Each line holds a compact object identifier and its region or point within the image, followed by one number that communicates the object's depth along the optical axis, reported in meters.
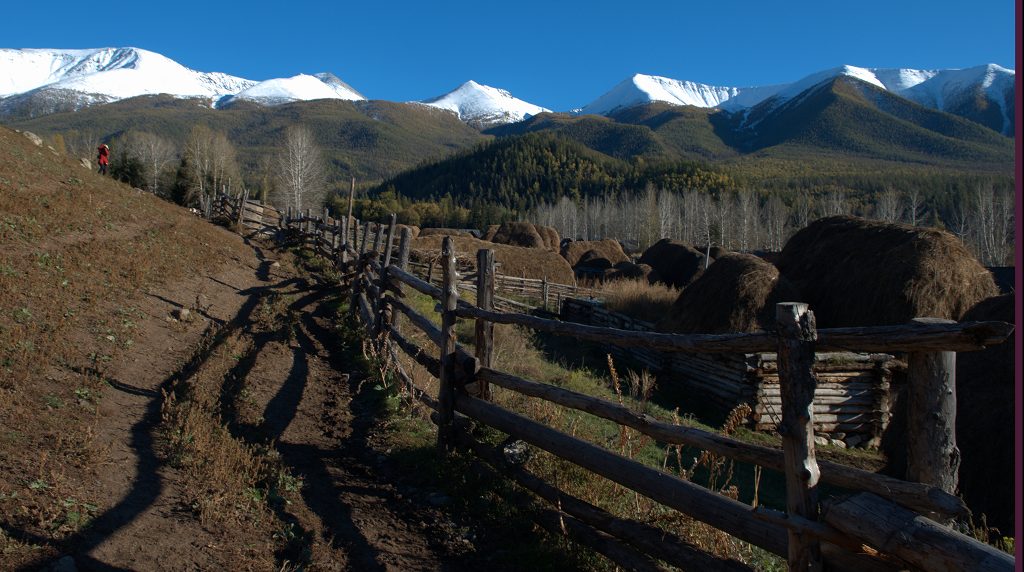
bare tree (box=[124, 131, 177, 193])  60.28
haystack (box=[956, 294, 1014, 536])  6.43
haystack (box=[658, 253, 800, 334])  13.59
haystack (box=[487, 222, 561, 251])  41.41
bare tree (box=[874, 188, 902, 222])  74.45
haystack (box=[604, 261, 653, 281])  28.06
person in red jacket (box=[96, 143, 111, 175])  25.57
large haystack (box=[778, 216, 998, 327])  12.60
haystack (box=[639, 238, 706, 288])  27.69
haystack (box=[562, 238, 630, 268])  38.47
